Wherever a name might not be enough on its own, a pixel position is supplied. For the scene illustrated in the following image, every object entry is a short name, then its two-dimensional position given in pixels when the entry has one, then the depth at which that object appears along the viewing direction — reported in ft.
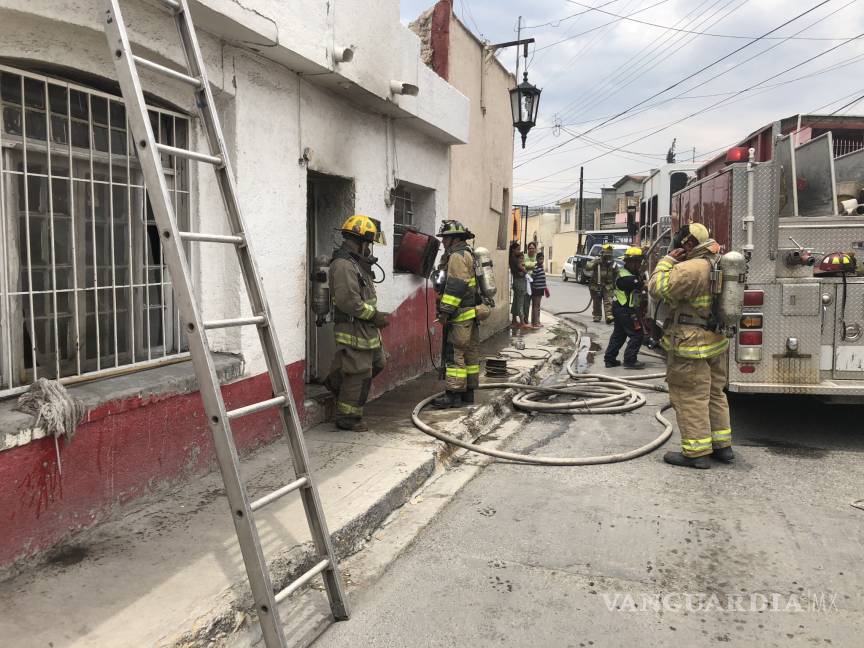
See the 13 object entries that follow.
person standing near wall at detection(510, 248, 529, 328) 42.32
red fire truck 17.08
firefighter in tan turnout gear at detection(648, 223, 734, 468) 15.96
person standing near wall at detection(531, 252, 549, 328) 43.06
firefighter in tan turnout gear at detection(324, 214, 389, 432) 17.54
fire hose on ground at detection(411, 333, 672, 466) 16.83
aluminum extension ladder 7.86
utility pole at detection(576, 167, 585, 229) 159.52
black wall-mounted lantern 32.96
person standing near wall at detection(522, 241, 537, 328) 43.32
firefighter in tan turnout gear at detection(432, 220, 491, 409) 21.35
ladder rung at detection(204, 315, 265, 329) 8.20
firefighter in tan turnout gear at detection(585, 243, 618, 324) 40.70
